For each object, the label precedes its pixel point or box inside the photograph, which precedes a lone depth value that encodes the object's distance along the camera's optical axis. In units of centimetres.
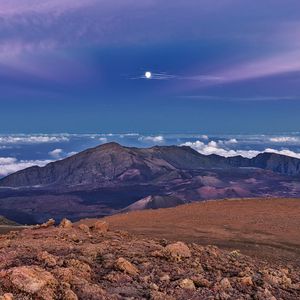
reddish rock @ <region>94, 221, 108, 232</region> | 2109
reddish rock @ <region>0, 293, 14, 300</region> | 933
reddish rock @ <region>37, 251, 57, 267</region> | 1213
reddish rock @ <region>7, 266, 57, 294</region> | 1023
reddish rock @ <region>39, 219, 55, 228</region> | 2282
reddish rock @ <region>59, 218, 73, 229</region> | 2109
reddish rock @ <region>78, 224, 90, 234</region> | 1997
